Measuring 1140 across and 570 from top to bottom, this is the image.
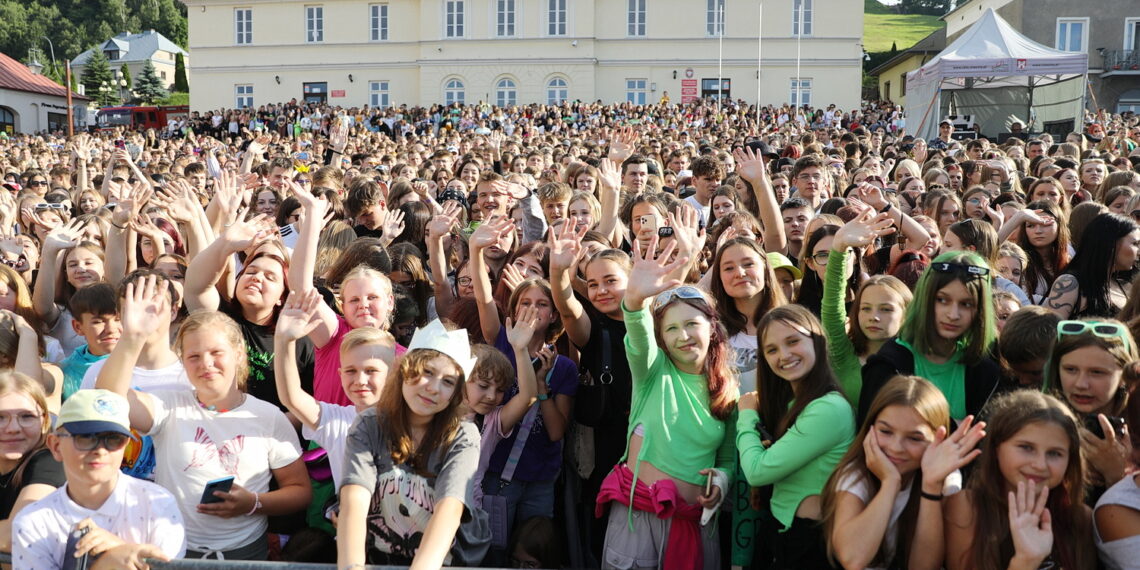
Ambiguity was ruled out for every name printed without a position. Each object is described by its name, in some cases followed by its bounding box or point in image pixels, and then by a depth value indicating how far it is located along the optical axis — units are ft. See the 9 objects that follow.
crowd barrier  9.86
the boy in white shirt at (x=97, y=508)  10.43
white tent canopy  64.34
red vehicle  133.28
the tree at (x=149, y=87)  217.97
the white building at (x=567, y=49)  145.59
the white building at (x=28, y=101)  183.73
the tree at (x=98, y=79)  212.84
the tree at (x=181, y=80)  253.65
